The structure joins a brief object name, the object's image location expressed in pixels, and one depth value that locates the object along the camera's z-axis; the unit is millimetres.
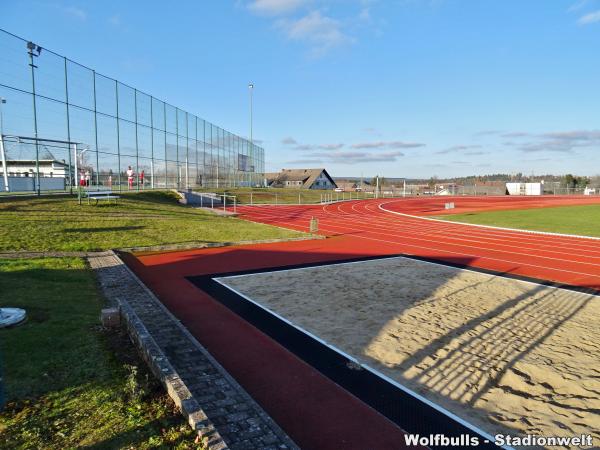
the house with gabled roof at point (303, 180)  93312
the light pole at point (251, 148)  58206
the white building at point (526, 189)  82744
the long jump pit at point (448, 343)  4559
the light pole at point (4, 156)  18547
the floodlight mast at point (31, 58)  21531
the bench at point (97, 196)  20953
